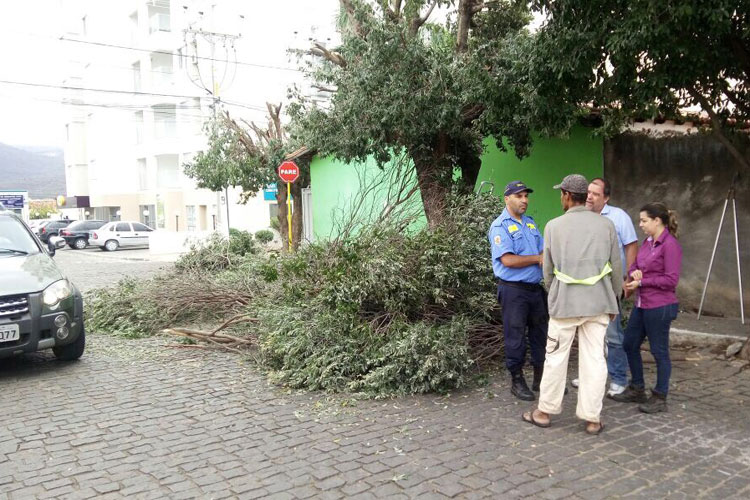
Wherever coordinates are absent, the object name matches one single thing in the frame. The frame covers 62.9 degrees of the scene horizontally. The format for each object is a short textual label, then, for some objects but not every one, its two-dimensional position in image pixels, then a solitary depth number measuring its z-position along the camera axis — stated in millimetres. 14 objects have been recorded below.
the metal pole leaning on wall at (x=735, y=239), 7727
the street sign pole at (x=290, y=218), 15498
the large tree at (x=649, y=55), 5223
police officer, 5145
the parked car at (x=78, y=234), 33344
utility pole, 27344
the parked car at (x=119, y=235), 31062
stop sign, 14953
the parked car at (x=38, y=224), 37109
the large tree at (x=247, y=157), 17875
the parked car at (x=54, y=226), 34656
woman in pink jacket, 4938
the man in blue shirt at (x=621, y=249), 5238
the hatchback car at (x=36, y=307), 6195
